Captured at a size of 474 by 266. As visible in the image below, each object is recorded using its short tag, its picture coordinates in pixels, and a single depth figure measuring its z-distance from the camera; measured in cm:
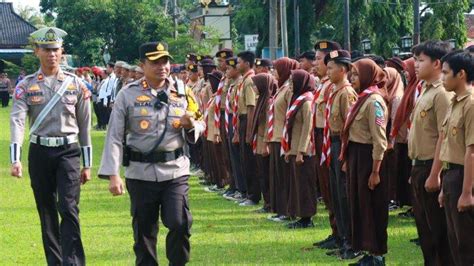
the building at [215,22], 4481
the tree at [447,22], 4438
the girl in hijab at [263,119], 1532
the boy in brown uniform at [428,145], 932
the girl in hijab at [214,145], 1841
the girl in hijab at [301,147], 1309
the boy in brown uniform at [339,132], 1107
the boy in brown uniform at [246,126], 1603
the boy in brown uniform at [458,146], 829
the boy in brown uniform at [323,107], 1188
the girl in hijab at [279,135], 1394
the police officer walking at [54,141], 1019
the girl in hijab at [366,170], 1038
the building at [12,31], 8692
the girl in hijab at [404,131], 1231
